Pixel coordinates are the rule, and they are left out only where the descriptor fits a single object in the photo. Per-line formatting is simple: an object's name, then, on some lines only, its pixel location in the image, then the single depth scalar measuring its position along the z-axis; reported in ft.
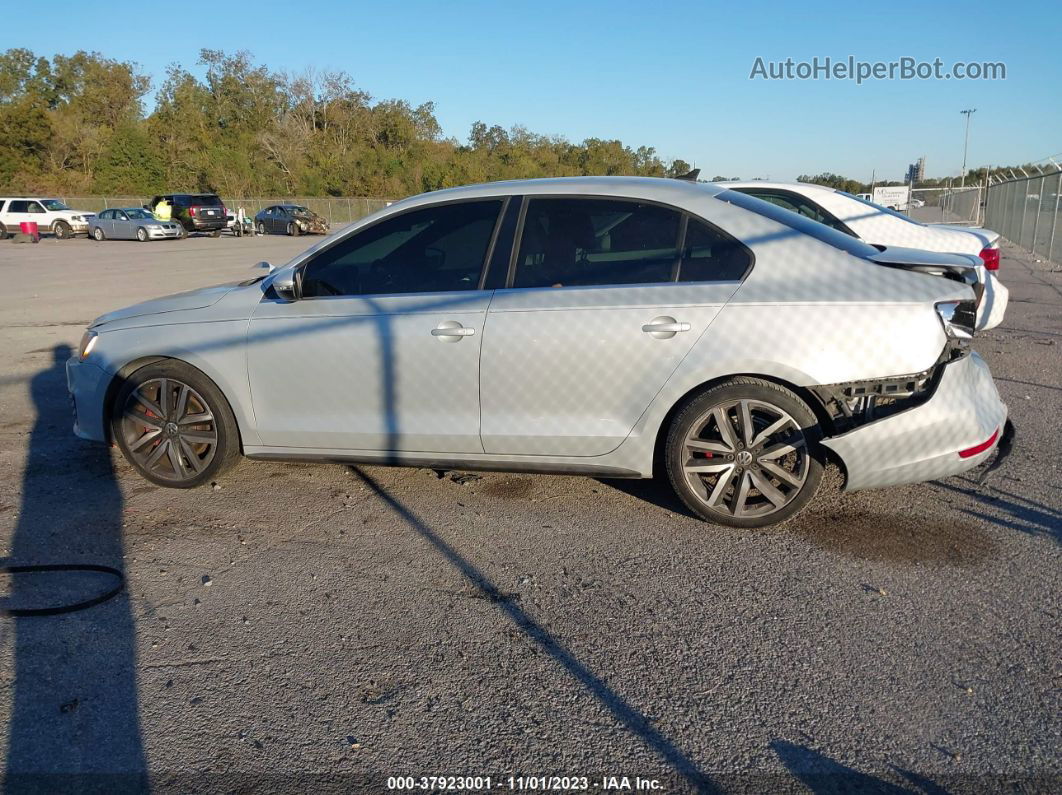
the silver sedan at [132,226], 124.47
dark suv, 133.08
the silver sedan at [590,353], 13.07
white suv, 128.36
